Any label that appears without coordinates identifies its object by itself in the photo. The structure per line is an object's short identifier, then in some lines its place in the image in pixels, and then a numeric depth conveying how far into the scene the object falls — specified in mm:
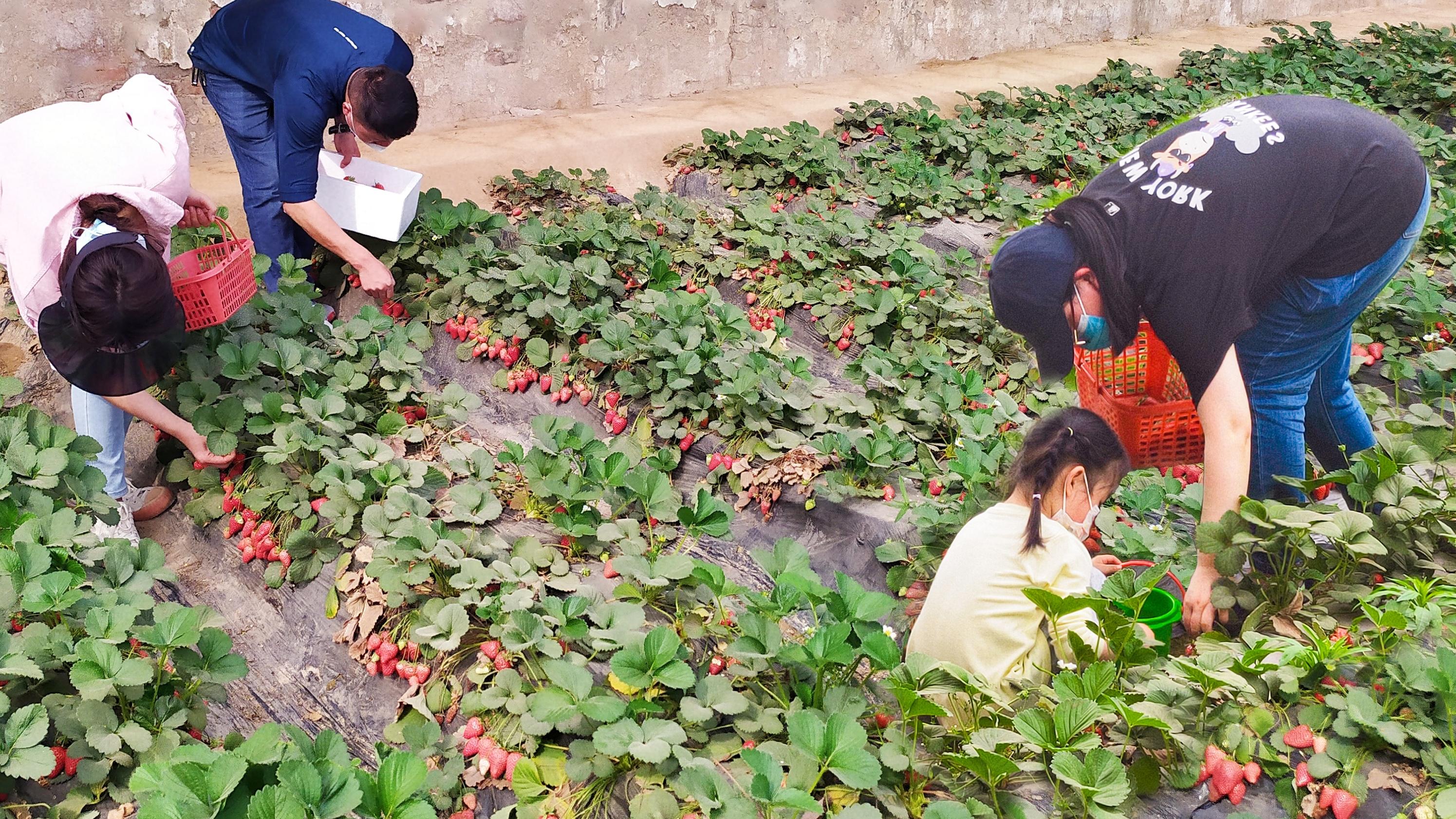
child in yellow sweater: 2121
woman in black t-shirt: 2129
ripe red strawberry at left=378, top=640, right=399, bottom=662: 2551
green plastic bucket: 2240
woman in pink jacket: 2771
